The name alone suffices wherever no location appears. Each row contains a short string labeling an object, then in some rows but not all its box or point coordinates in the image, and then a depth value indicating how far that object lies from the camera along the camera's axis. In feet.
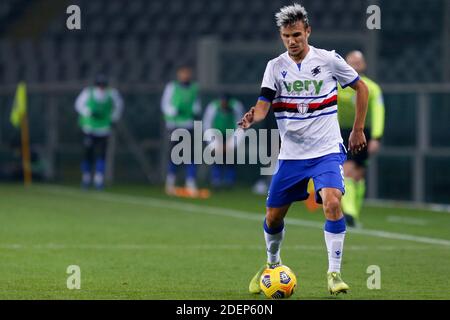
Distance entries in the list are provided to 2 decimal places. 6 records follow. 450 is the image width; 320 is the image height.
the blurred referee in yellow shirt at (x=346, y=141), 48.83
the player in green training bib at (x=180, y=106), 70.85
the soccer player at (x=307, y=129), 30.40
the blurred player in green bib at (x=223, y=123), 75.05
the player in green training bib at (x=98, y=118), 74.23
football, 29.78
